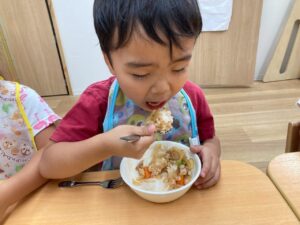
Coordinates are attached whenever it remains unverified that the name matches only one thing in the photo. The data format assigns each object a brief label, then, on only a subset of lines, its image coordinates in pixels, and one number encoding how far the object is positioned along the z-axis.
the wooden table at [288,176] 0.54
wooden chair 0.81
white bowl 0.53
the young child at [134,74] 0.52
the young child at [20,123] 0.89
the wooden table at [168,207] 0.52
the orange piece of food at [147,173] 0.66
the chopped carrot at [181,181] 0.62
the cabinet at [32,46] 2.51
